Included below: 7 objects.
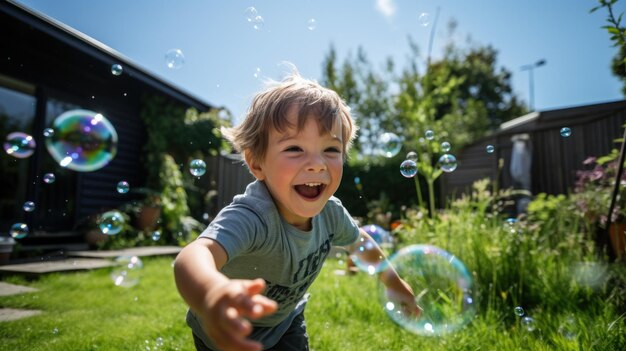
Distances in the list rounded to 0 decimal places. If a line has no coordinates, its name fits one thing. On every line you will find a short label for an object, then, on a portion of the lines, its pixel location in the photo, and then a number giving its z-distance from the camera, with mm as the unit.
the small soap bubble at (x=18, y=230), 2918
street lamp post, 20297
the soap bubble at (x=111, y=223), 3020
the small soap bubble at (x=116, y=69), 3050
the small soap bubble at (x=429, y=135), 3069
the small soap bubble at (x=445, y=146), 3002
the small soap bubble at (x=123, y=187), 2988
